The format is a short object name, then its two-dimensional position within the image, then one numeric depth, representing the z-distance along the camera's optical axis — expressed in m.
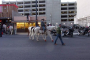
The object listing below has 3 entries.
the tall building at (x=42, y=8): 71.75
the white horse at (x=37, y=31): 12.88
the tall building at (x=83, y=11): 40.88
